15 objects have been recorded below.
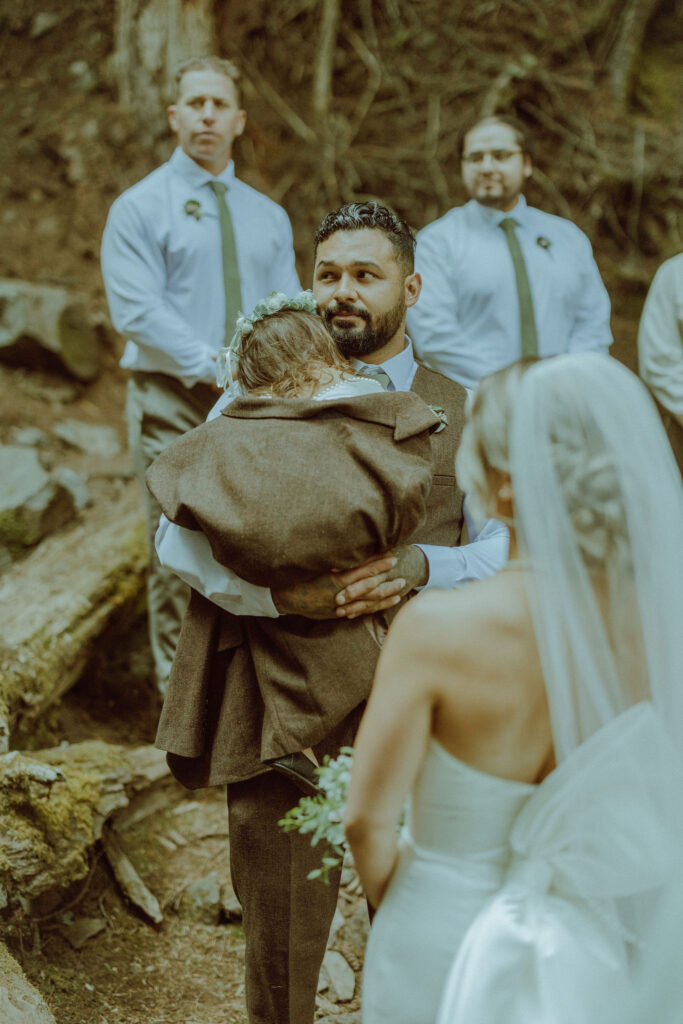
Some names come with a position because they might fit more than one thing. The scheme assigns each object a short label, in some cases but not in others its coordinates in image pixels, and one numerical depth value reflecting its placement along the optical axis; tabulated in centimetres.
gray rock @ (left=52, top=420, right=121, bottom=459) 579
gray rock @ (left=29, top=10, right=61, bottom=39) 712
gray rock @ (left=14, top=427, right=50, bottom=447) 559
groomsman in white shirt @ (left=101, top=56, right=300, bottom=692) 413
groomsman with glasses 459
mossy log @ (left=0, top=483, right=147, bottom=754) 379
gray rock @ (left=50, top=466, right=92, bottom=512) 521
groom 229
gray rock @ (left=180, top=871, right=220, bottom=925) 363
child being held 212
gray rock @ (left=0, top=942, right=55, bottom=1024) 242
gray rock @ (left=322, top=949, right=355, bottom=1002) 329
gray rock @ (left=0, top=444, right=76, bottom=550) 473
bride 161
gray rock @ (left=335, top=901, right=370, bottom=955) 354
